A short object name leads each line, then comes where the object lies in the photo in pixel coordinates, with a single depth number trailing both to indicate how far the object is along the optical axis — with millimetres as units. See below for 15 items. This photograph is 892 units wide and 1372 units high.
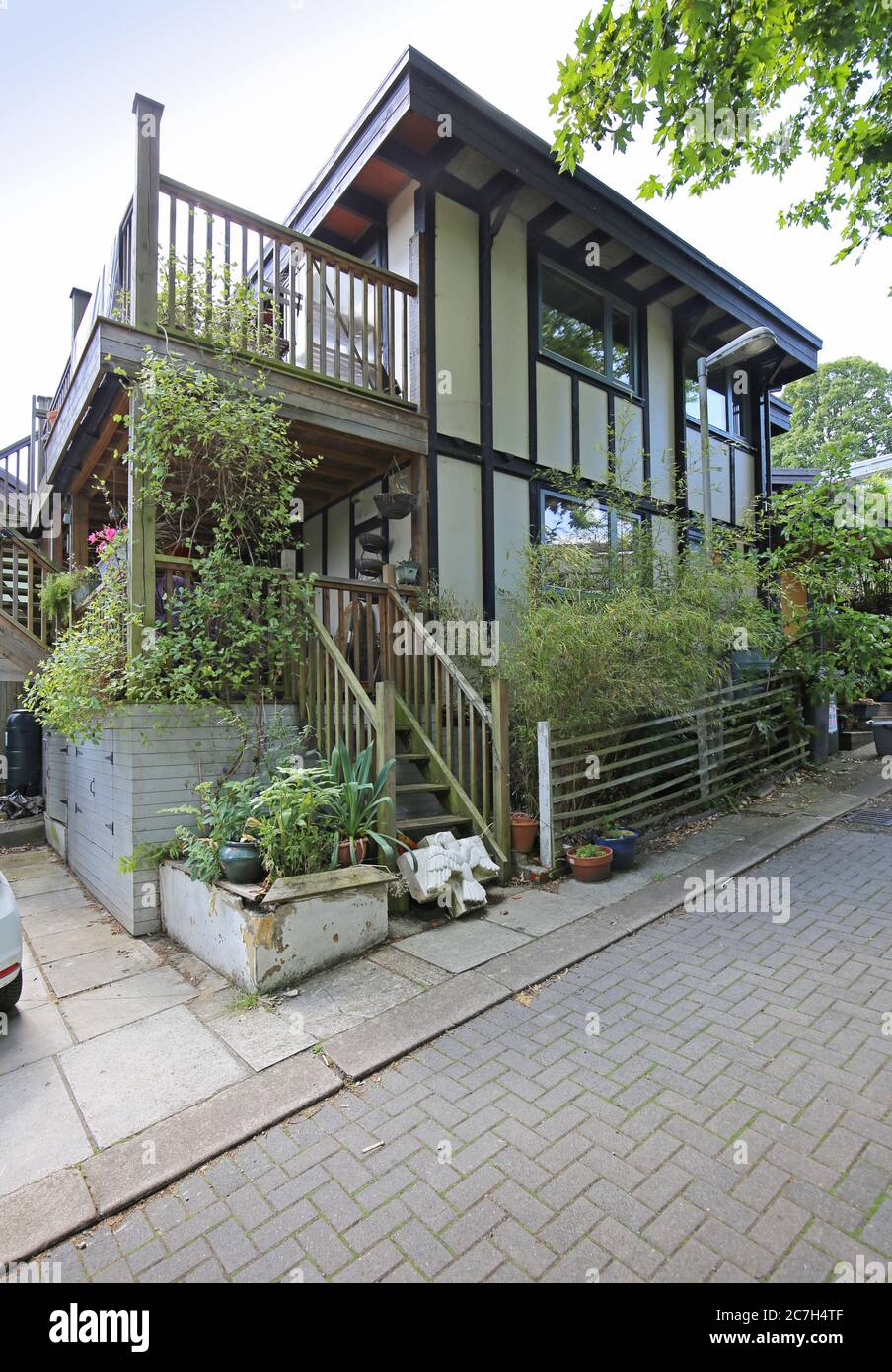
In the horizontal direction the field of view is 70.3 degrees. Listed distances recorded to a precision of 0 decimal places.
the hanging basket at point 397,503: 6199
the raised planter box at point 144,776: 4211
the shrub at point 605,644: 4930
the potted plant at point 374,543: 6648
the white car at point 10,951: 2930
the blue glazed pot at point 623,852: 4883
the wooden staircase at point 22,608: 7410
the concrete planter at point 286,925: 3209
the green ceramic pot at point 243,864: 3498
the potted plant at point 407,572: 6094
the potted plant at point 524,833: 4914
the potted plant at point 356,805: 3783
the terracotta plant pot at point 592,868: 4629
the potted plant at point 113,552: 4828
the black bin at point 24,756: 8023
